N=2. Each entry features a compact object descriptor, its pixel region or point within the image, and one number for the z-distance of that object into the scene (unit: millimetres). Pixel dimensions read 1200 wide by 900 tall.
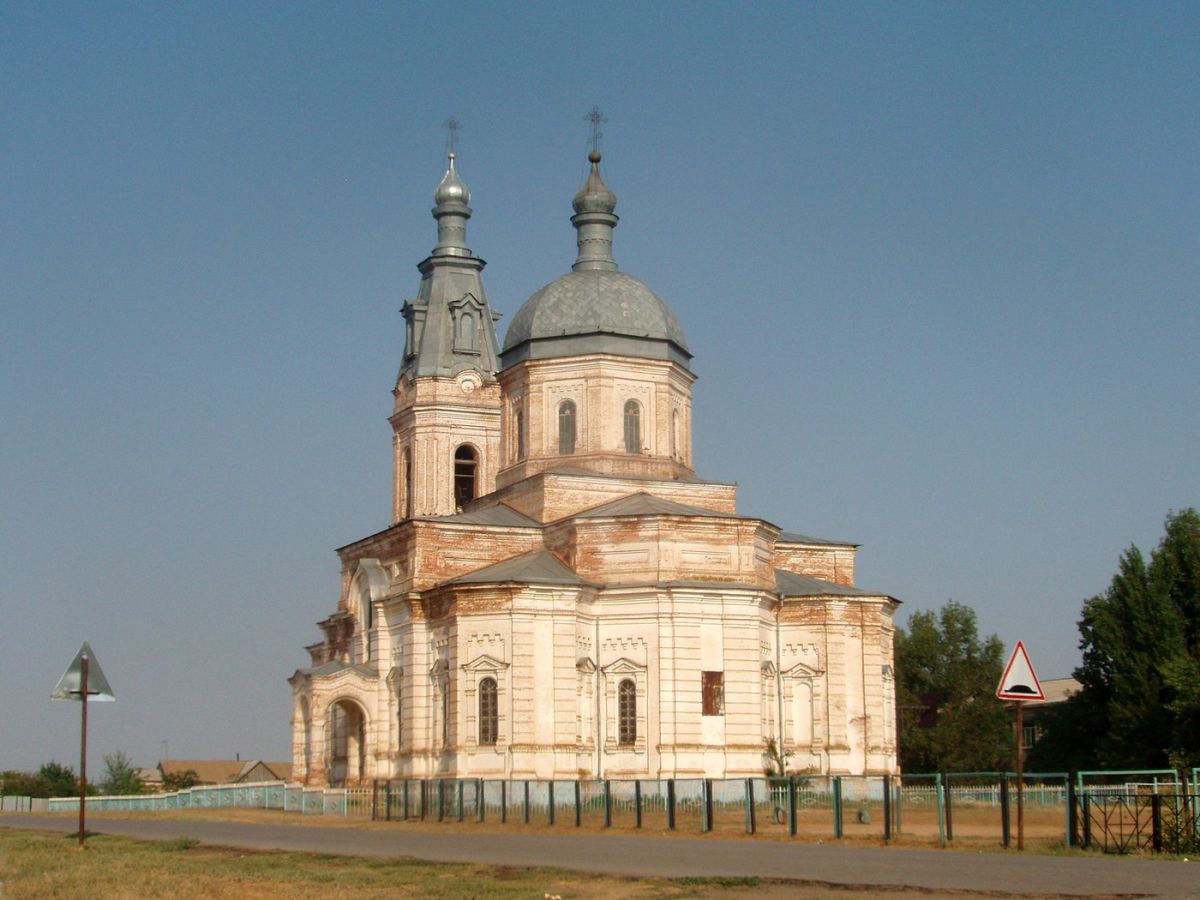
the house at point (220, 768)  100062
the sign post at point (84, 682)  24906
